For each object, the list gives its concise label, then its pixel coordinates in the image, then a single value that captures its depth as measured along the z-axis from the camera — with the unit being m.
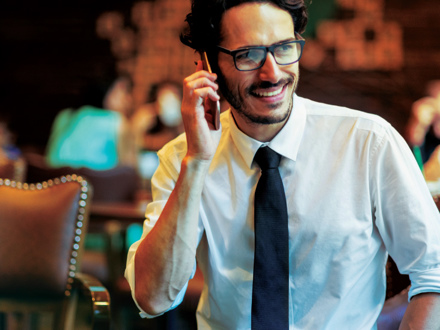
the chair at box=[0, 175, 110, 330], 1.74
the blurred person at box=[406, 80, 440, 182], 4.83
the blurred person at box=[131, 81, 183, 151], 5.76
